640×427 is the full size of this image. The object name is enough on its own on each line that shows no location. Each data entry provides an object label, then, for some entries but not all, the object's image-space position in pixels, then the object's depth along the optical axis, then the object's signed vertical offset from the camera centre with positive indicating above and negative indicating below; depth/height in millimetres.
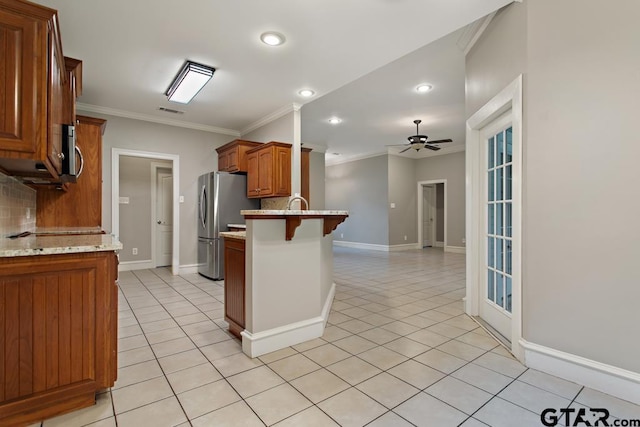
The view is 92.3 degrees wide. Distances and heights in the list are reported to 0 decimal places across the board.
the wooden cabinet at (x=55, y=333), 1432 -583
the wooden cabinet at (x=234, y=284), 2434 -571
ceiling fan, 5645 +1366
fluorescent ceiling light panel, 3357 +1592
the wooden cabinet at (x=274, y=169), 4531 +704
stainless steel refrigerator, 4879 +113
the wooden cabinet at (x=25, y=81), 1421 +650
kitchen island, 2246 -489
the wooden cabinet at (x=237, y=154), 5062 +1039
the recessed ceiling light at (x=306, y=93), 3974 +1622
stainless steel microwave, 2273 +486
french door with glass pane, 2557 -110
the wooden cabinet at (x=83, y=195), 3291 +236
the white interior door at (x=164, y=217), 6051 -14
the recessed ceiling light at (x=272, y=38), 2747 +1625
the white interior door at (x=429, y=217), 9422 -61
